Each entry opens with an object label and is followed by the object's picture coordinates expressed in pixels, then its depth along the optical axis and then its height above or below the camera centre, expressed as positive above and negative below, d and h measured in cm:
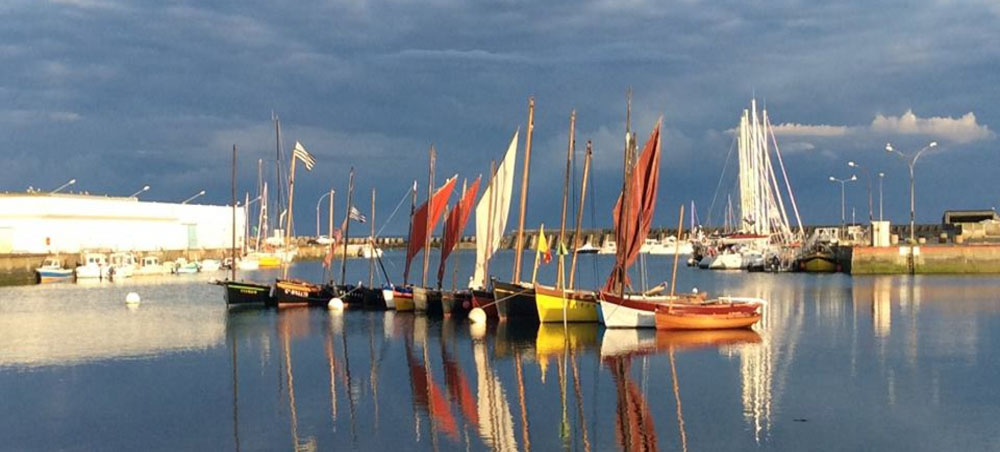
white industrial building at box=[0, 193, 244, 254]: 12825 +395
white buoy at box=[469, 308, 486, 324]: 5362 -306
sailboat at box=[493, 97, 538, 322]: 5271 -230
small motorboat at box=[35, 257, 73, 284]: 10869 -178
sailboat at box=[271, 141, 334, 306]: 6931 -245
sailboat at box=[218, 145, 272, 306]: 6831 -243
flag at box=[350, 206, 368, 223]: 8519 +292
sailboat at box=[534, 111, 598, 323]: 5062 -240
